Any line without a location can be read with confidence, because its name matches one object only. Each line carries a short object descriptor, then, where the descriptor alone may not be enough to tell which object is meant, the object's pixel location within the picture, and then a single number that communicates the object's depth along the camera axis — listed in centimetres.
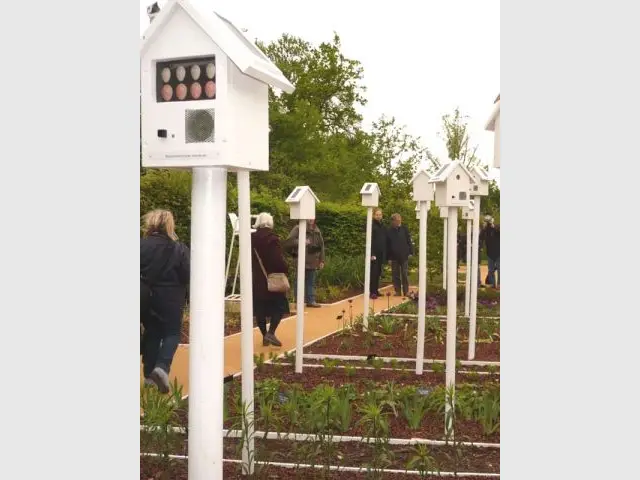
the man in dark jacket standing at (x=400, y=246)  1460
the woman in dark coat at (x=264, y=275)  879
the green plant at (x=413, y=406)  570
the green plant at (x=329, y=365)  793
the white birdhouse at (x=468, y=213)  1120
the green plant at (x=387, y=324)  1038
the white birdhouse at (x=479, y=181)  845
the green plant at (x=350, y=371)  773
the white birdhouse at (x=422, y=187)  809
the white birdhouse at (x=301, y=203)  759
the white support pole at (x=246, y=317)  450
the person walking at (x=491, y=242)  1579
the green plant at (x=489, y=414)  557
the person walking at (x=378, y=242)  1450
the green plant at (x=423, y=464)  462
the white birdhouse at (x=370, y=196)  1047
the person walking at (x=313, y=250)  1211
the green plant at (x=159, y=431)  482
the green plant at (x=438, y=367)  792
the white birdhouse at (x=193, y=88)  366
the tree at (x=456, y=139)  2004
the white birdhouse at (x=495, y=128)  419
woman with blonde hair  652
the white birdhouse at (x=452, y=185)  577
